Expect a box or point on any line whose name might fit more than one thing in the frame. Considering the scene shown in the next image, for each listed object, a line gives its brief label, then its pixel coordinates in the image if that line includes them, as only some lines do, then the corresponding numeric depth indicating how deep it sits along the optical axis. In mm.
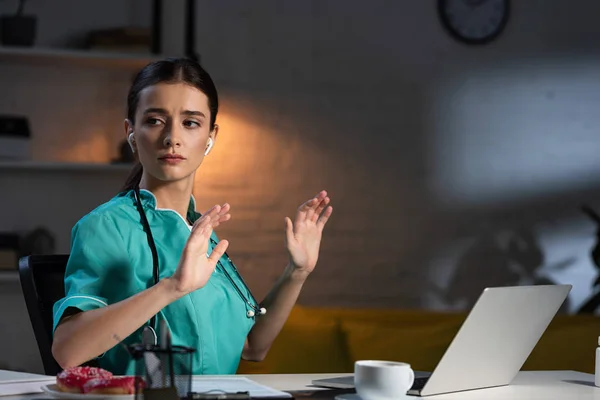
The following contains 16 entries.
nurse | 2474
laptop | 2359
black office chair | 2704
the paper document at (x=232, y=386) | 2289
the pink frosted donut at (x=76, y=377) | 2218
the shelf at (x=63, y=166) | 4628
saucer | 2346
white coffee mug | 2317
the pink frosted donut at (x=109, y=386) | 2202
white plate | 2192
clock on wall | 5255
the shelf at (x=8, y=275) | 4601
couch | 3935
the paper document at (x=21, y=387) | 2297
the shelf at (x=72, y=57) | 4596
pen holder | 2106
